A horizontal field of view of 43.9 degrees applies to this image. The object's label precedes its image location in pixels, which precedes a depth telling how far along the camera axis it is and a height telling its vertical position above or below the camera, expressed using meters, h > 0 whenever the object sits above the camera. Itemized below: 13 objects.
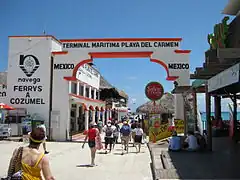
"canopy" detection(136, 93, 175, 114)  24.27 +0.69
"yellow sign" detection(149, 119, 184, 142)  18.02 -1.04
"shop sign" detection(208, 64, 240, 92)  7.14 +1.01
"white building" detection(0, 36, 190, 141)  19.72 +3.29
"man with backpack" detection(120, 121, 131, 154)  14.18 -0.91
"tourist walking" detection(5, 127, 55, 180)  3.56 -0.62
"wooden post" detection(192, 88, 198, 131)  13.38 +0.41
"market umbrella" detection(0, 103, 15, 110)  18.64 +0.43
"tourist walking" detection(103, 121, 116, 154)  14.39 -1.07
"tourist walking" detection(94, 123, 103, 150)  10.73 -1.01
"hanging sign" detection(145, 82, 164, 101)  16.56 +1.28
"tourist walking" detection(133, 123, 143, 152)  14.48 -1.07
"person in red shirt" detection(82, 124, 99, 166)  10.38 -0.88
